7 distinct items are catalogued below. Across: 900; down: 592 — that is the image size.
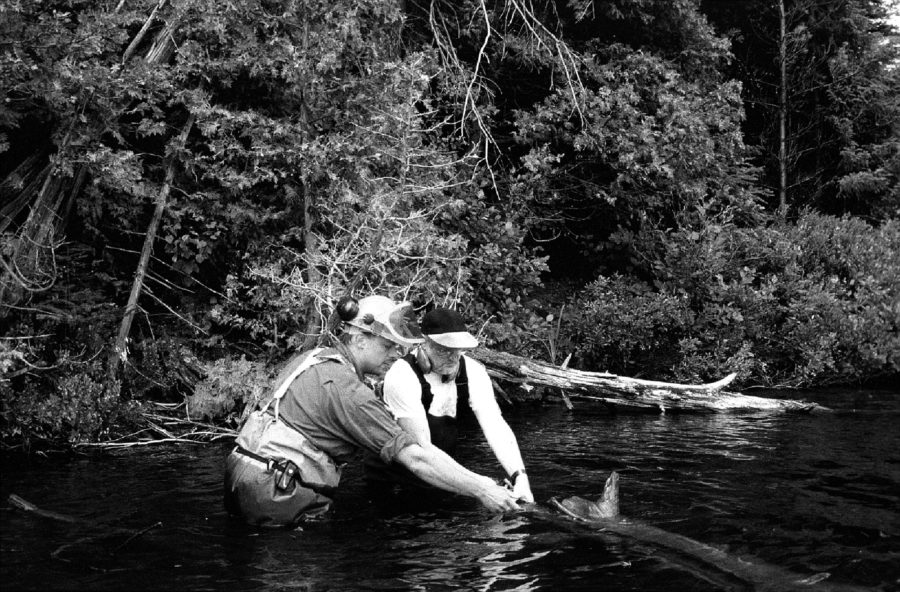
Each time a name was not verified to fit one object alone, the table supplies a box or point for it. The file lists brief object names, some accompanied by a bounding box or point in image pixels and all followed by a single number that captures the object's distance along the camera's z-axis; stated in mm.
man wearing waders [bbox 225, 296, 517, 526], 5051
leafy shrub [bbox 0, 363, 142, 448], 7801
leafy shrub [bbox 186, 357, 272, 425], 8921
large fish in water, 4396
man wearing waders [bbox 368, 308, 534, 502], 5930
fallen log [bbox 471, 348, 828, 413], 10148
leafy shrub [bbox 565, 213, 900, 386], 12719
